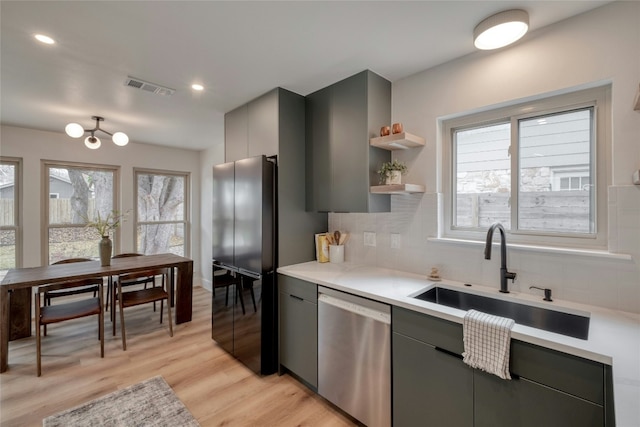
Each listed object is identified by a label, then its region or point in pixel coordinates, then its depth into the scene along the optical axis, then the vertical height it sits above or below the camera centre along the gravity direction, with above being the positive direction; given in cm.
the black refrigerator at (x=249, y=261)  233 -42
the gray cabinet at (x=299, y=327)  212 -90
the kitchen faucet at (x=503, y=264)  169 -31
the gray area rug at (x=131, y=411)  188 -138
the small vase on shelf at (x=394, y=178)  209 +26
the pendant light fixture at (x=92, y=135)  269 +79
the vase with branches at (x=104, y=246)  321 -38
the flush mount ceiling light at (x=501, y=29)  148 +100
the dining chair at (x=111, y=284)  335 -88
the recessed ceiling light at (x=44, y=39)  170 +106
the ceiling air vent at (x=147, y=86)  227 +106
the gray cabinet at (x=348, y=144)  215 +56
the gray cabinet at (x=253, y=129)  247 +81
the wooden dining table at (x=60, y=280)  249 -63
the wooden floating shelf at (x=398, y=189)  198 +17
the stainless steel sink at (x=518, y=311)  145 -57
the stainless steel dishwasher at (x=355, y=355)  168 -91
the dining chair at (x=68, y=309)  244 -92
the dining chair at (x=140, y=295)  290 -92
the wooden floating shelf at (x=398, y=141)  198 +52
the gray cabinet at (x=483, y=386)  106 -75
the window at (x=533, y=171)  157 +27
